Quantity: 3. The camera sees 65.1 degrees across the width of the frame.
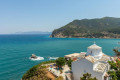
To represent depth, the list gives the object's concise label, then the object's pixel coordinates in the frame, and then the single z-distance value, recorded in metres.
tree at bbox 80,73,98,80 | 16.66
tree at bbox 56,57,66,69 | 29.98
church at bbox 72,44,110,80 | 18.17
